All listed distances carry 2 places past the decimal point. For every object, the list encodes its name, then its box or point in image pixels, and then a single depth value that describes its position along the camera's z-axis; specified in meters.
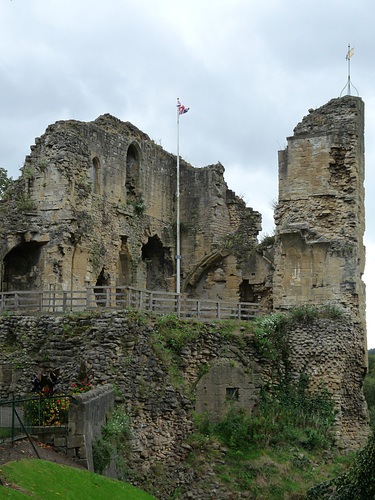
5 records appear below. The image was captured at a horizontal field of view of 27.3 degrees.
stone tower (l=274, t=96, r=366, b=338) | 27.09
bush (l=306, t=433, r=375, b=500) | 17.08
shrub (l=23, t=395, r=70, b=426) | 17.28
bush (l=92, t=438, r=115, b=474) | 17.70
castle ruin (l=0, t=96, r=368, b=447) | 25.75
